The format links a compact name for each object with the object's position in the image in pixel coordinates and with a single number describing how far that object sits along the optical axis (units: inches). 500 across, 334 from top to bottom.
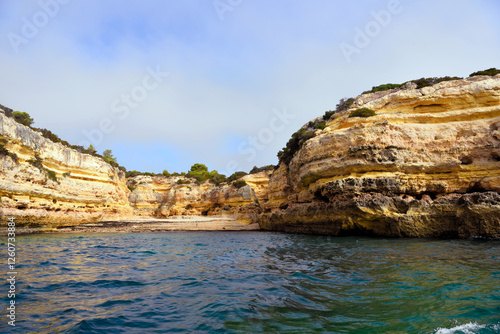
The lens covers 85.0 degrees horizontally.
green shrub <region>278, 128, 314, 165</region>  1027.9
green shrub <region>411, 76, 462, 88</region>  830.5
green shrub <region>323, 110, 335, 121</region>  1042.4
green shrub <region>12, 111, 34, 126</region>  1072.0
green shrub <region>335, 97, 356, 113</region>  954.4
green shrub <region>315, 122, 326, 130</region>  952.3
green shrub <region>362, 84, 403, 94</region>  1037.8
